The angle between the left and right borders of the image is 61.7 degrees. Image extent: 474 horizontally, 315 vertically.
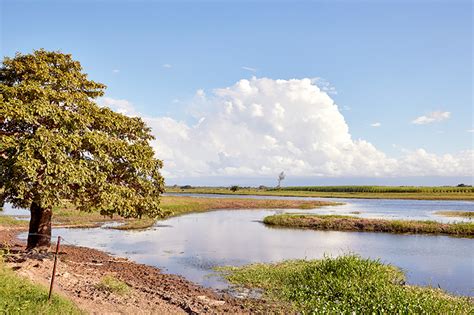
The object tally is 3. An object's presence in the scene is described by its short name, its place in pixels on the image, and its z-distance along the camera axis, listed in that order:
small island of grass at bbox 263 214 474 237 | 43.81
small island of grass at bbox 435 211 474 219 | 62.14
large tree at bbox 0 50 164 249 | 19.08
